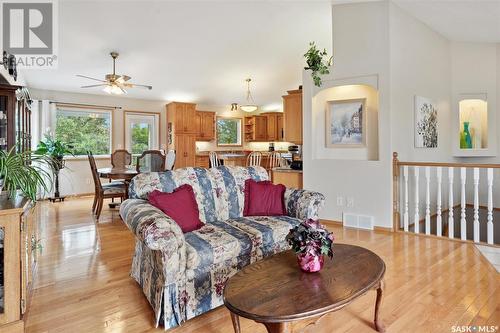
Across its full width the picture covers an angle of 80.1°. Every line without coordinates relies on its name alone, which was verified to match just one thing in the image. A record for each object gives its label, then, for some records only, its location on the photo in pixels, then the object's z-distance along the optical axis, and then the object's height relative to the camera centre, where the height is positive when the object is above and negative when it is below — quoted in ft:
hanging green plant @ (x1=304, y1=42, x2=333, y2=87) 14.08 +4.93
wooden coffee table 4.13 -1.94
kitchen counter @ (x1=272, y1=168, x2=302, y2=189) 16.69 -0.56
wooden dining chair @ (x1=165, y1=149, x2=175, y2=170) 19.29 +0.53
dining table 15.51 -0.29
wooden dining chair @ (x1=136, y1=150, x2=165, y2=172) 17.90 +0.38
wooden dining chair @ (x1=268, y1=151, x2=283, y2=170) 25.19 +0.72
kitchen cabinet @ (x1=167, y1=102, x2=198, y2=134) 26.27 +4.62
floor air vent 13.55 -2.52
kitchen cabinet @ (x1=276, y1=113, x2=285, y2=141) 31.94 +4.66
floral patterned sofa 6.02 -1.63
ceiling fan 16.08 +4.77
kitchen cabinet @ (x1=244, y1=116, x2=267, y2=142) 32.35 +4.43
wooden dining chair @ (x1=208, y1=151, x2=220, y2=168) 26.61 +0.79
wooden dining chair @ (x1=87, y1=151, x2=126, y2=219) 15.48 -1.17
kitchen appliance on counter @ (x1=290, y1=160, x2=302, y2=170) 17.34 +0.13
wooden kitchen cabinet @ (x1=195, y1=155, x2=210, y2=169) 28.35 +0.66
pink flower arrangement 5.29 -1.40
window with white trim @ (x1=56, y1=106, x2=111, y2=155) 22.88 +3.16
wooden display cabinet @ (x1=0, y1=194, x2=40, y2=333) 5.67 -1.87
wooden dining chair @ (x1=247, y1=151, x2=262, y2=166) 25.22 +0.81
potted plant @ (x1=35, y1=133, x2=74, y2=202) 19.81 +1.47
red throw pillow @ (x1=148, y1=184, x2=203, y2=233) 7.47 -0.98
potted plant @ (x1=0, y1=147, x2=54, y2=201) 6.12 -0.12
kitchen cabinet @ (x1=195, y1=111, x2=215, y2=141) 28.55 +4.14
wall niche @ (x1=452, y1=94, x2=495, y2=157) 18.79 +2.50
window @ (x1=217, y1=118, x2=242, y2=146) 31.58 +3.92
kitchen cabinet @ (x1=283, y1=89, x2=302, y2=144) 17.52 +3.07
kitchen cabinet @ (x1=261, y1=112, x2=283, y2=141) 31.99 +4.60
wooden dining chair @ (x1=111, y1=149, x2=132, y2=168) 20.04 +0.65
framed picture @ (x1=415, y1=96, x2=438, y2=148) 14.94 +2.27
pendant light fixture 25.95 +6.84
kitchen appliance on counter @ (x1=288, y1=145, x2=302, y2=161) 19.91 +1.12
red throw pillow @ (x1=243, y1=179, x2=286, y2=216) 9.31 -1.01
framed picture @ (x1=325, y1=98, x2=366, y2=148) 14.34 +2.15
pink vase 5.30 -1.70
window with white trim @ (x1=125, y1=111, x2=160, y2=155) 25.66 +3.29
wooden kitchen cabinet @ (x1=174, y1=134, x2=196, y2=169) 26.45 +1.68
